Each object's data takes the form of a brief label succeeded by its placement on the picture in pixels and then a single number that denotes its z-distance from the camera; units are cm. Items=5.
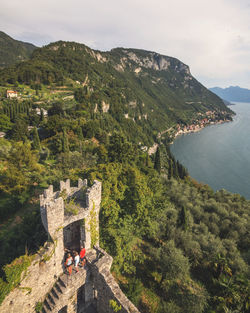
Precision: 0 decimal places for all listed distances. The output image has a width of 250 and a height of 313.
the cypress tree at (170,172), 5426
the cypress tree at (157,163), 5353
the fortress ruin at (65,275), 870
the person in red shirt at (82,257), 1039
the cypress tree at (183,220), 2288
